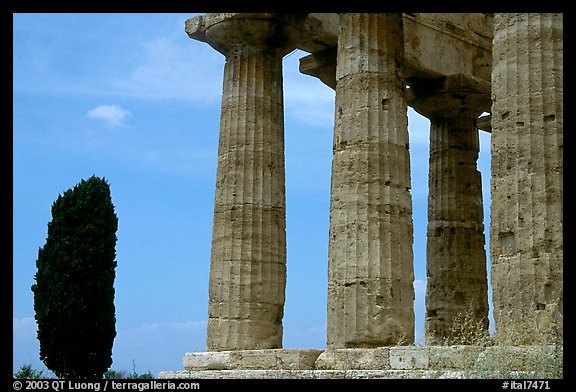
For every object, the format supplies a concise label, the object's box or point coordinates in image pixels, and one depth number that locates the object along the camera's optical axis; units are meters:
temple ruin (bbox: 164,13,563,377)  16.00
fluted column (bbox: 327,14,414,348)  19.20
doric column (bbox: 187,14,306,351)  22.69
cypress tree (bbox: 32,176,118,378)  29.75
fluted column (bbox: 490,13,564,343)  15.43
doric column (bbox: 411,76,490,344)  27.48
